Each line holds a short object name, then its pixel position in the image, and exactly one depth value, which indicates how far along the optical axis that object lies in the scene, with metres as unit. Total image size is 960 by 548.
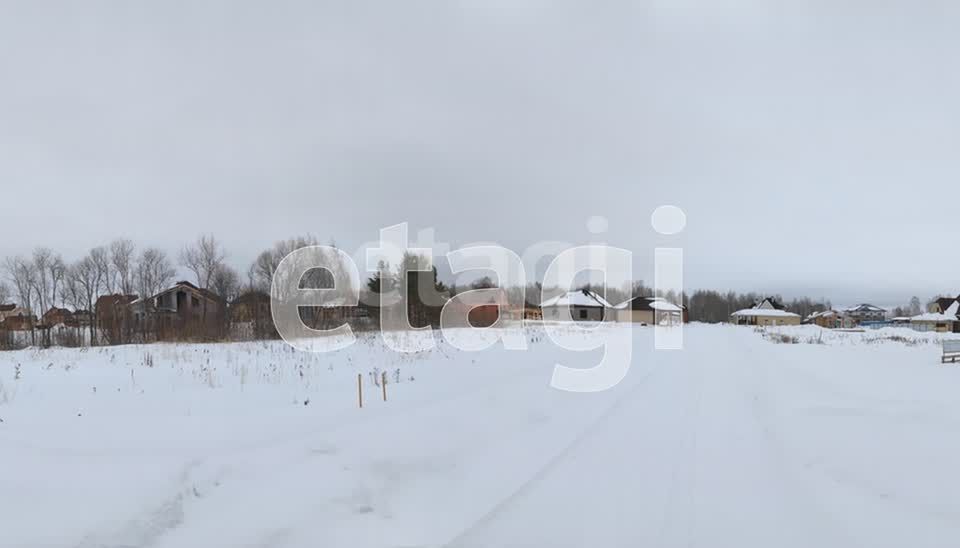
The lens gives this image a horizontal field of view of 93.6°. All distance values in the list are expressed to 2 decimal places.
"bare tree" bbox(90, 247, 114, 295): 40.59
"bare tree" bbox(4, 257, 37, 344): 39.31
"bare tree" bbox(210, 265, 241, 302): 37.62
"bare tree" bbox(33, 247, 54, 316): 40.38
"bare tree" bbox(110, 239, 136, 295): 39.81
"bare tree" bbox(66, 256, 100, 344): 39.81
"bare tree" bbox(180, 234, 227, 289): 40.78
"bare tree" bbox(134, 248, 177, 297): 40.31
